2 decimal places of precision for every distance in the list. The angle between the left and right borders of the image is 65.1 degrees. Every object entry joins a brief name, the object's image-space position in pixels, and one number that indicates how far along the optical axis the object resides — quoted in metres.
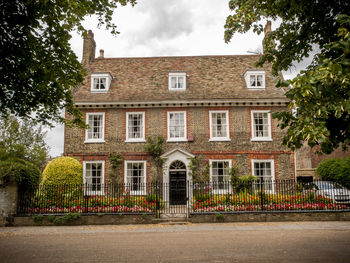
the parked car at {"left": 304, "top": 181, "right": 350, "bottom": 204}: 13.84
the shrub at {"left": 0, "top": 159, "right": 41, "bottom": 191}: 12.01
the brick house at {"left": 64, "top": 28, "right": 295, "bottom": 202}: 18.03
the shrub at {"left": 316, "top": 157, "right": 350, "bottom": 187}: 23.27
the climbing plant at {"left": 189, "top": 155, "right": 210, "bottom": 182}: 17.53
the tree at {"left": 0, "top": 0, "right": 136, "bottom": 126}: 7.62
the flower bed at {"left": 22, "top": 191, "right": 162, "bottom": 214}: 12.68
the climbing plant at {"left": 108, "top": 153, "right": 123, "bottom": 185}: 17.83
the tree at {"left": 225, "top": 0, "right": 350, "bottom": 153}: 4.98
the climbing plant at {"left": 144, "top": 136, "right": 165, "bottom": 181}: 17.75
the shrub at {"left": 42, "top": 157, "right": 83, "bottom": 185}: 15.00
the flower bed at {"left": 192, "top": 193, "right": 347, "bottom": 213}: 12.84
